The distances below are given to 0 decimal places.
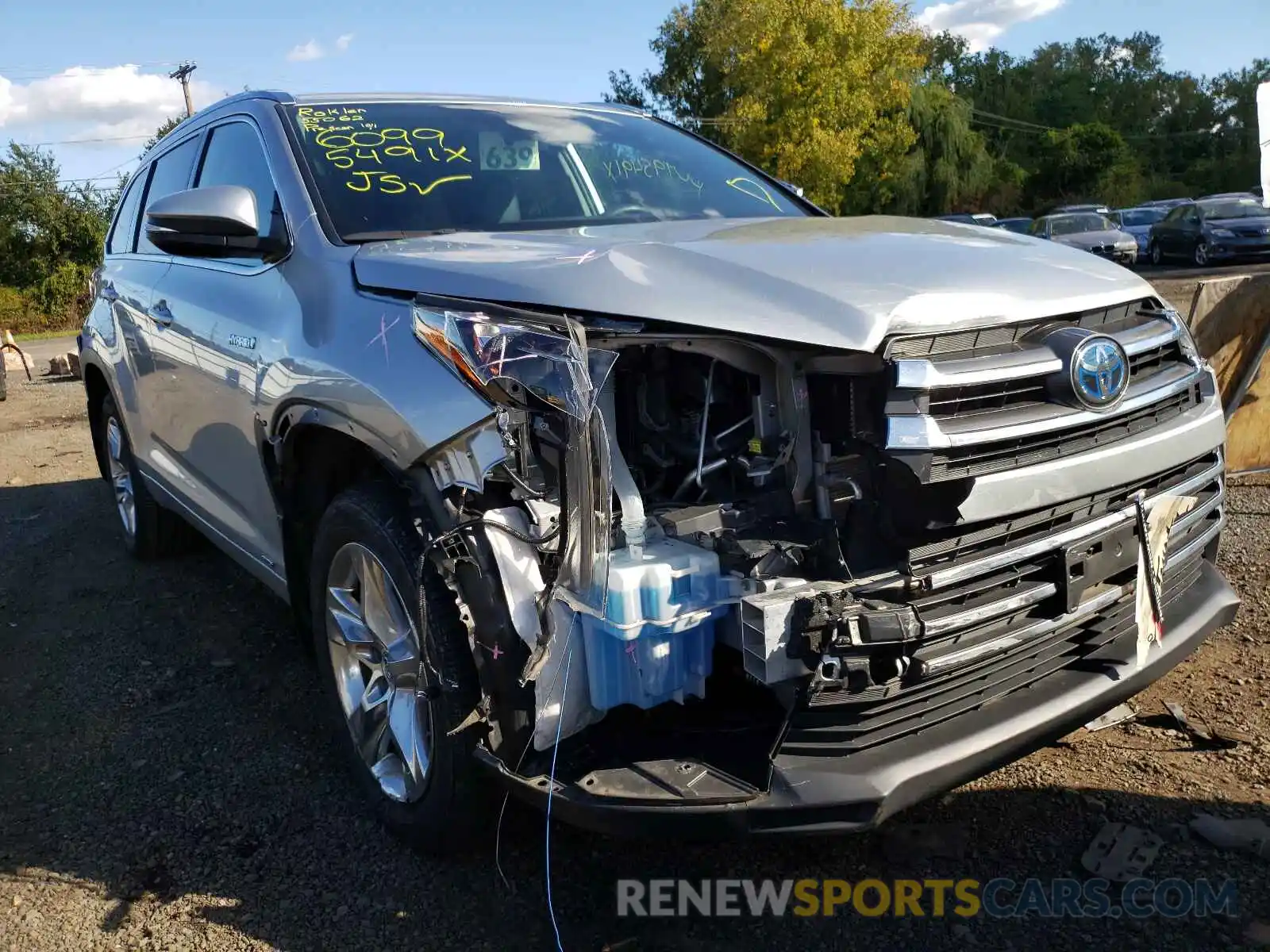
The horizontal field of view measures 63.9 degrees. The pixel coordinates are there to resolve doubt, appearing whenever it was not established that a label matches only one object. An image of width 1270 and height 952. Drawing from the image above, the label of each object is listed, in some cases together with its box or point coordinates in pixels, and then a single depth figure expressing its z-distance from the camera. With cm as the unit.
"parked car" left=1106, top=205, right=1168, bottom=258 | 2834
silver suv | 203
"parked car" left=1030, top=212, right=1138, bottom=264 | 2350
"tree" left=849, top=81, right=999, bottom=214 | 4194
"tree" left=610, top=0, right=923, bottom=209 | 2644
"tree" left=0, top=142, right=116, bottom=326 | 3647
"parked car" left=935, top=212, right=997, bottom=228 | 2365
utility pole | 4271
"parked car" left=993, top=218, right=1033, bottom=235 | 2704
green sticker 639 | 337
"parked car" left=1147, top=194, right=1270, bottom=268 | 2130
